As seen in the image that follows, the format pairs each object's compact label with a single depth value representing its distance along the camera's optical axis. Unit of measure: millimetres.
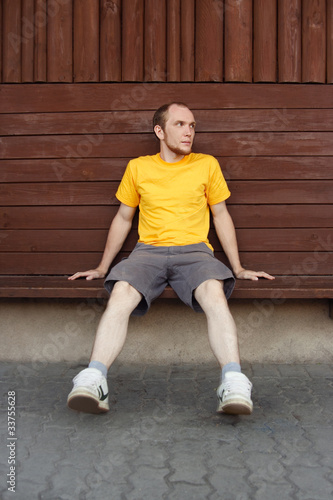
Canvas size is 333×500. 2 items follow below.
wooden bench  4312
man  2969
